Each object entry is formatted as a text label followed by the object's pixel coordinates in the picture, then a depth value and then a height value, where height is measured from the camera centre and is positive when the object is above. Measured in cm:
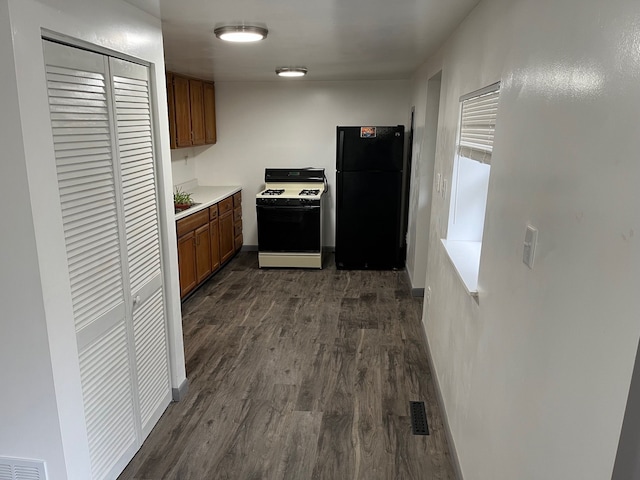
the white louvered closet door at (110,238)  171 -45
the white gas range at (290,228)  516 -104
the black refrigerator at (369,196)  500 -65
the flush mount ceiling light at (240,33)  249 +56
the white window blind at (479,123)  194 +8
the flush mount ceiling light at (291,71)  445 +64
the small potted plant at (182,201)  440 -65
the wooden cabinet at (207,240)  418 -110
